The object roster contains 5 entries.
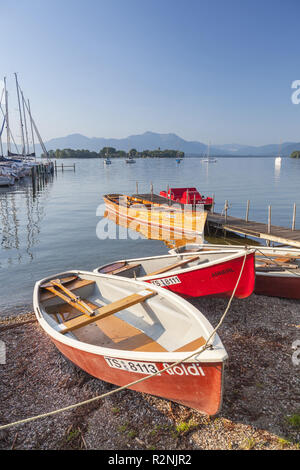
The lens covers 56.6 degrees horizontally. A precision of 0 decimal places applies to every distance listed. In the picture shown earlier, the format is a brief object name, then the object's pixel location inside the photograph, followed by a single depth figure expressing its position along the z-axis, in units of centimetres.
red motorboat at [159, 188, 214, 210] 2302
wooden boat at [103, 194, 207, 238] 1928
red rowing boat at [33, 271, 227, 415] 460
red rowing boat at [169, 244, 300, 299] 981
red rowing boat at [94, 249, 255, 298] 807
